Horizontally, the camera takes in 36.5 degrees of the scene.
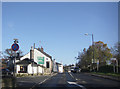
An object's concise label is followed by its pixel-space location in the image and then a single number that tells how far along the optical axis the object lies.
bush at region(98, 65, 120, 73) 46.81
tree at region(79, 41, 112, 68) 63.62
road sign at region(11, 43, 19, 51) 13.22
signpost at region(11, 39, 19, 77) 13.23
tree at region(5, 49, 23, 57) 70.03
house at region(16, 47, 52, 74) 51.45
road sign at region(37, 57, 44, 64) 49.90
